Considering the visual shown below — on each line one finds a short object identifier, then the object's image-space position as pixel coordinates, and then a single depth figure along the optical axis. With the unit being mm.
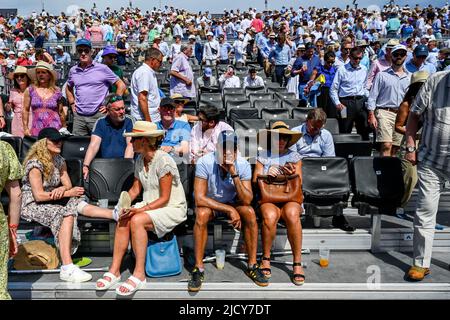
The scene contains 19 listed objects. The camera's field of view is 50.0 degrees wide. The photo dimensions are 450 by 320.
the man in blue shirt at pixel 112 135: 5191
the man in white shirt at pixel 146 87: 5770
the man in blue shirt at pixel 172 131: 5566
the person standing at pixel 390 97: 6113
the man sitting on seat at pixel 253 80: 10617
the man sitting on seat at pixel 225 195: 4383
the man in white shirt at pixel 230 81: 10883
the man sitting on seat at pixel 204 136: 5484
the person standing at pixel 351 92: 7113
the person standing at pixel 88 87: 6152
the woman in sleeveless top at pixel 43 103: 5949
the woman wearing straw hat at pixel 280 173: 4336
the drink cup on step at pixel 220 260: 4531
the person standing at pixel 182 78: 8484
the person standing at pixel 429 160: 4121
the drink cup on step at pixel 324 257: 4582
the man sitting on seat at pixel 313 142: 5443
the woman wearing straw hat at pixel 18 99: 6602
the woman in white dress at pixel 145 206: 4191
